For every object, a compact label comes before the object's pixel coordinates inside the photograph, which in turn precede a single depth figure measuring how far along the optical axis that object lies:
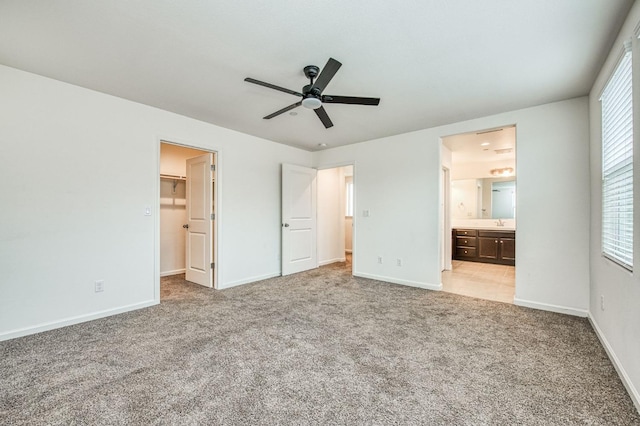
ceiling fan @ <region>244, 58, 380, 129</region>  2.36
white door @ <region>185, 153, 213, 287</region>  4.36
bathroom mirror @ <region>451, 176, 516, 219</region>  6.55
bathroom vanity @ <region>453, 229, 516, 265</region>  6.09
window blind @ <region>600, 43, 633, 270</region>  1.95
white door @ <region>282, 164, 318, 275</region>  5.21
